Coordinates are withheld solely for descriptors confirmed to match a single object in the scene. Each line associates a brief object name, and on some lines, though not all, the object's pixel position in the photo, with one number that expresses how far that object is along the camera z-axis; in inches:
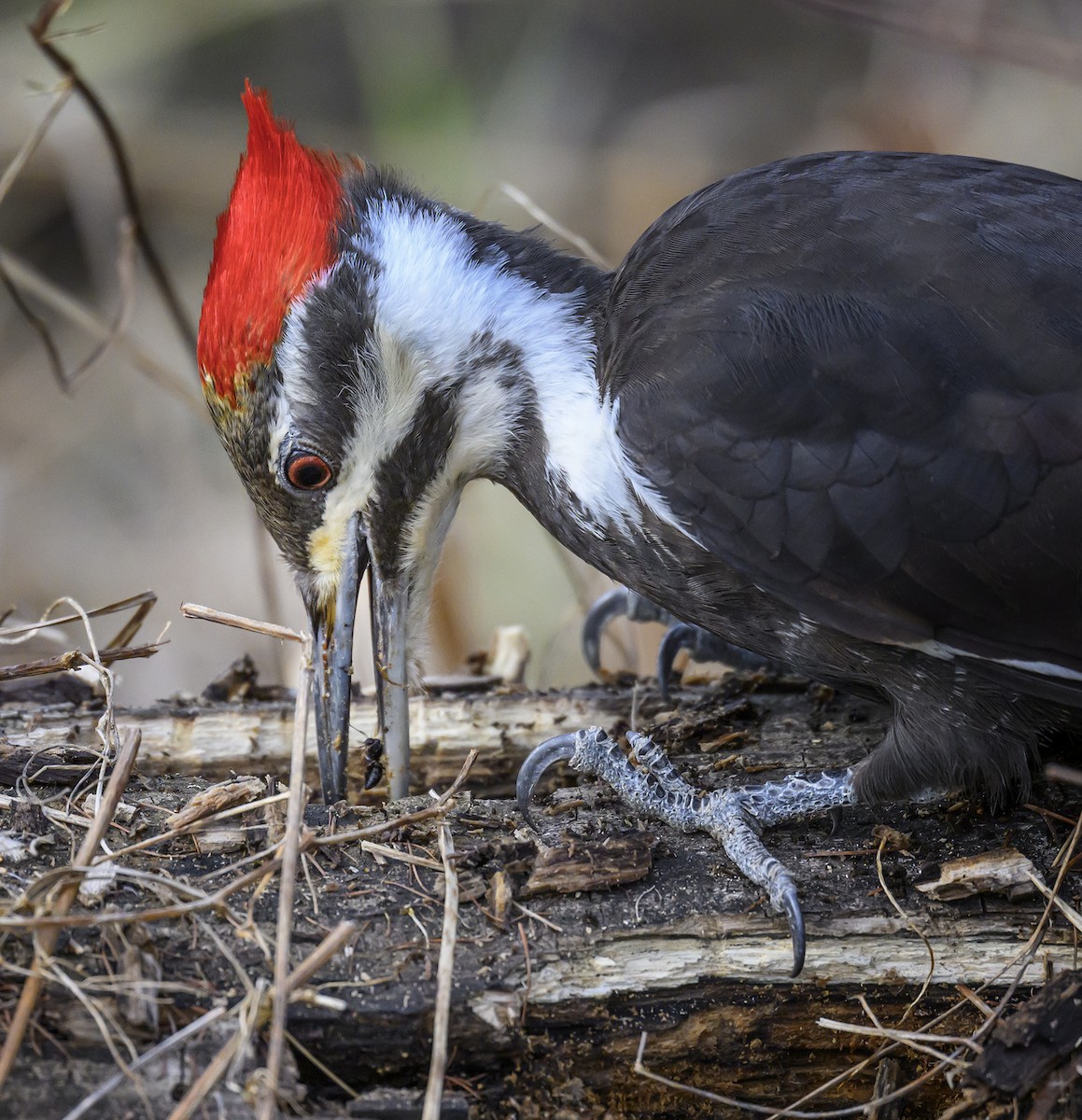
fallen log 154.1
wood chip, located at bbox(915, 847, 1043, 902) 186.9
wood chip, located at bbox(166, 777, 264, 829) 185.3
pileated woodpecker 191.9
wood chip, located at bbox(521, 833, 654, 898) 180.9
